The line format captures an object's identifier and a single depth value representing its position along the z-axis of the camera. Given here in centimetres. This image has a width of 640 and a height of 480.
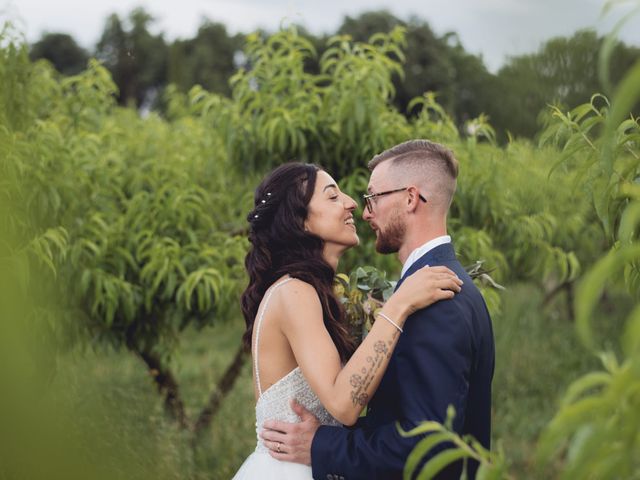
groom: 264
